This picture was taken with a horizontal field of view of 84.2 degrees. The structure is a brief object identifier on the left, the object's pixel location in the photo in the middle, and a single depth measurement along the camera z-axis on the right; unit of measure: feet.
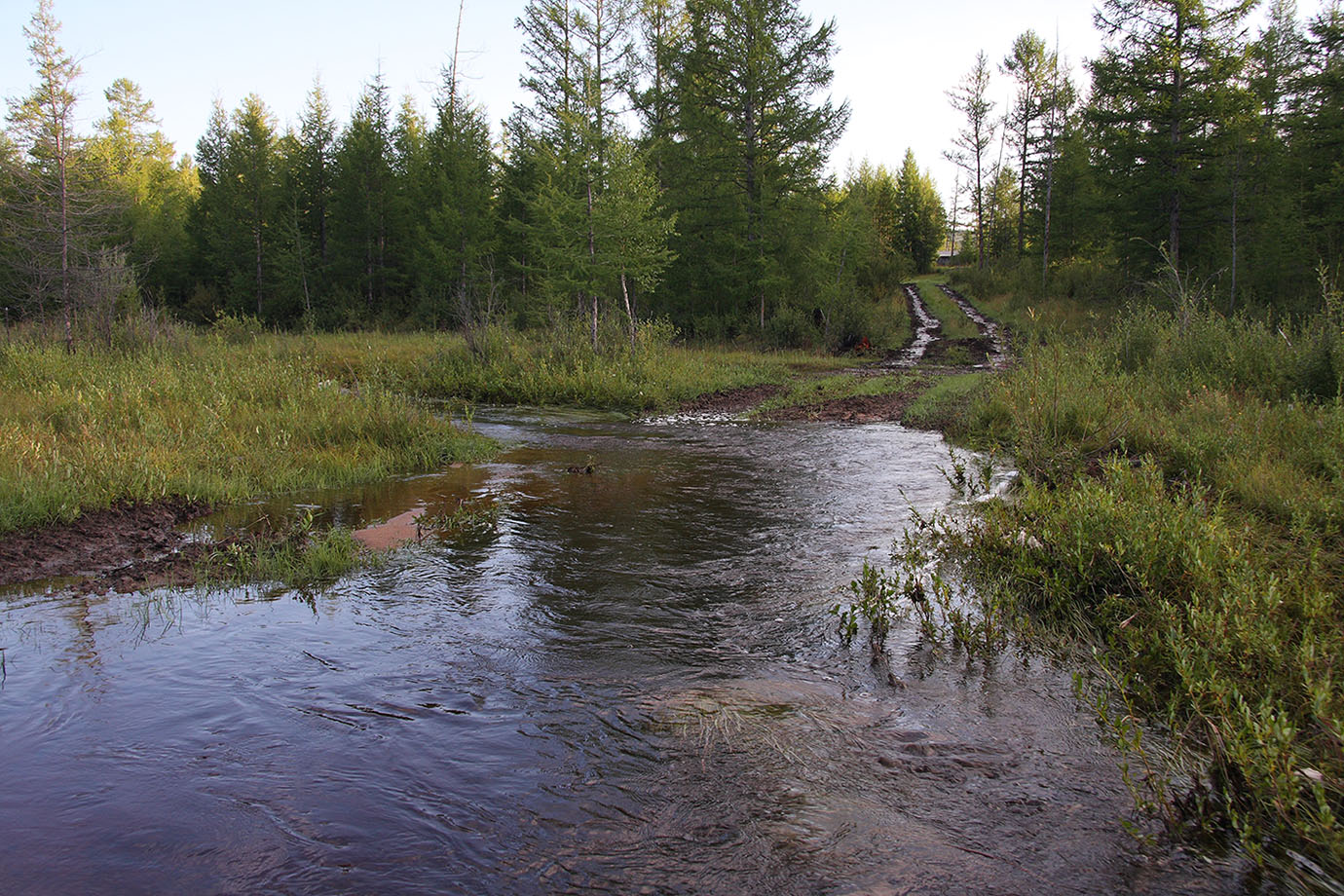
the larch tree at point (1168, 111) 81.76
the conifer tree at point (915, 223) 205.26
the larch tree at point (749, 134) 83.66
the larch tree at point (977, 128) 170.30
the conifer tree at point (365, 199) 122.83
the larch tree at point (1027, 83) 146.30
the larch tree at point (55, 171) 49.78
